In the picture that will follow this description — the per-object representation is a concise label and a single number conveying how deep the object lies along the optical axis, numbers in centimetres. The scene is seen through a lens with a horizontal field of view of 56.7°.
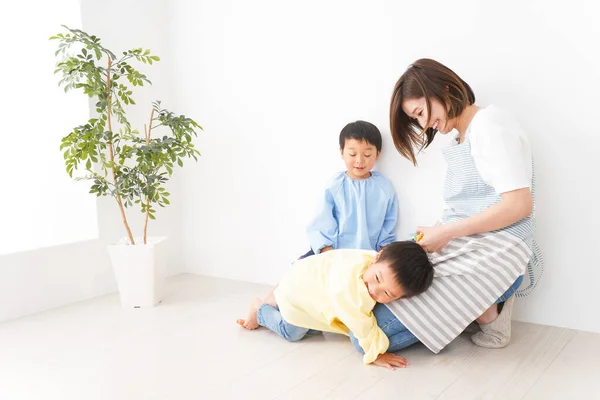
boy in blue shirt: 218
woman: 166
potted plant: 215
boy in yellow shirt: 164
